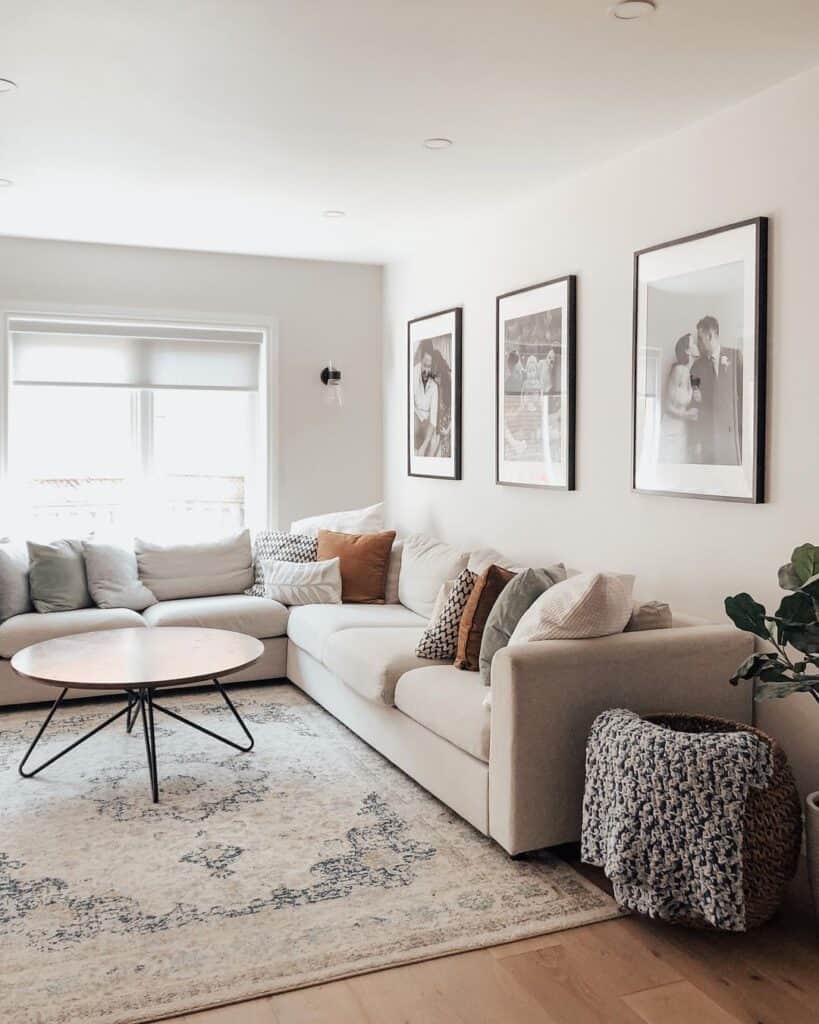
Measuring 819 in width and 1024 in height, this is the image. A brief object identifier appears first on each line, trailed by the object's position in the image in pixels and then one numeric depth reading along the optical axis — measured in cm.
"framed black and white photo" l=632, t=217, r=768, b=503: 336
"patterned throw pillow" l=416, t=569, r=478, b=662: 394
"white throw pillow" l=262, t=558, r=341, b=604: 534
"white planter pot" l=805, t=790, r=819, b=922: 266
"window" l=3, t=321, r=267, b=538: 583
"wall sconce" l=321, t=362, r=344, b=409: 639
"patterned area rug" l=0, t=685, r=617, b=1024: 244
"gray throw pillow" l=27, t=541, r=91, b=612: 509
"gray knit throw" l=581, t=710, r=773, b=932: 249
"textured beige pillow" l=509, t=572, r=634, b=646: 312
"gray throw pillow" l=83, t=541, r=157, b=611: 525
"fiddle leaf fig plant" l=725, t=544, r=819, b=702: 268
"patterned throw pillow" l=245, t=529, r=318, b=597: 561
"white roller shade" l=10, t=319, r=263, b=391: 578
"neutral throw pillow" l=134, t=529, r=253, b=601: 551
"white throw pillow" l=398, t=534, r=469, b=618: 492
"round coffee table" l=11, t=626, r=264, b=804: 366
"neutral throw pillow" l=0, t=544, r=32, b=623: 497
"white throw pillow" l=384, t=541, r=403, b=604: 545
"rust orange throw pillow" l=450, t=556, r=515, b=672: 379
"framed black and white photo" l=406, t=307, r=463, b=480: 547
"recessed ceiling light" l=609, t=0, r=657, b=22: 266
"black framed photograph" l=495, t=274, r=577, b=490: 440
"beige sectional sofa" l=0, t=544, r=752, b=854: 300
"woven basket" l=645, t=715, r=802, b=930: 251
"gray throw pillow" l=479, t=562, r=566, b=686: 354
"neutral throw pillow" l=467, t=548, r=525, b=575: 451
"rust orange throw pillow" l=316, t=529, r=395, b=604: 541
